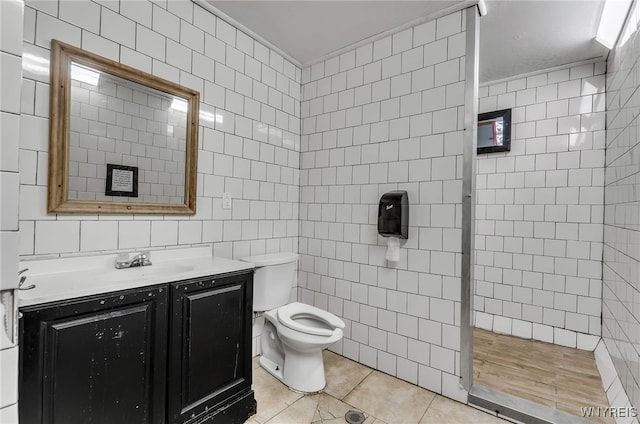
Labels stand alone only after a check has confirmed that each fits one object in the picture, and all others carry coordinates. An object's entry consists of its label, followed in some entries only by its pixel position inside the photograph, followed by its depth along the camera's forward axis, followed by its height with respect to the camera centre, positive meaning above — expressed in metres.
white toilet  1.91 -0.76
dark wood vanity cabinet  1.08 -0.62
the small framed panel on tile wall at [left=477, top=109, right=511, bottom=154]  2.98 +0.84
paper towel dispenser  2.11 +0.00
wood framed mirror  1.45 +0.36
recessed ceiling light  1.95 +1.34
